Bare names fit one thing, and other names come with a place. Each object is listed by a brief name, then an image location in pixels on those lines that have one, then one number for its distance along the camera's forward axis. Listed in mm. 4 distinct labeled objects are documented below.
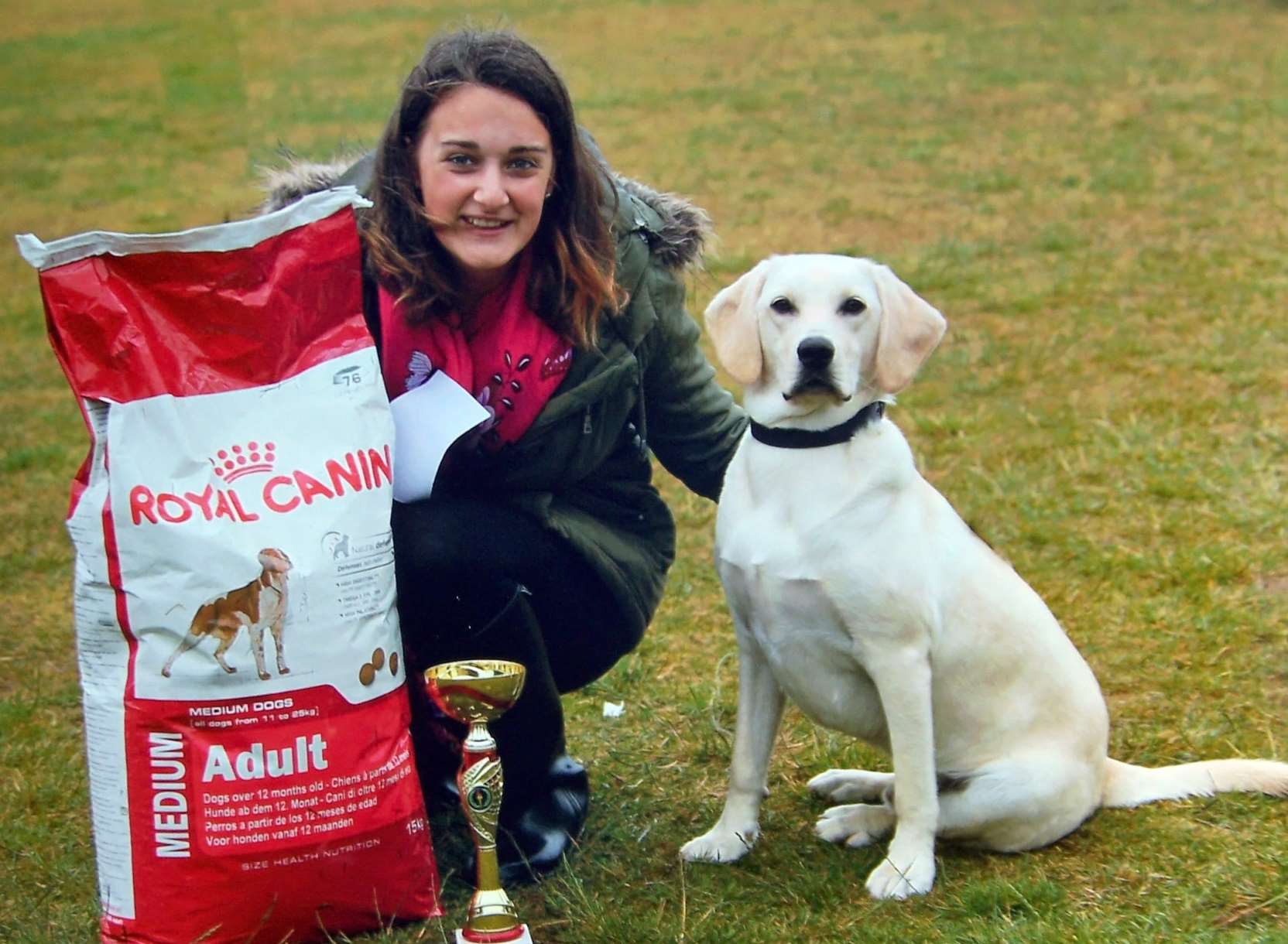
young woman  2469
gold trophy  2133
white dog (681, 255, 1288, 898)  2373
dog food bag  2145
